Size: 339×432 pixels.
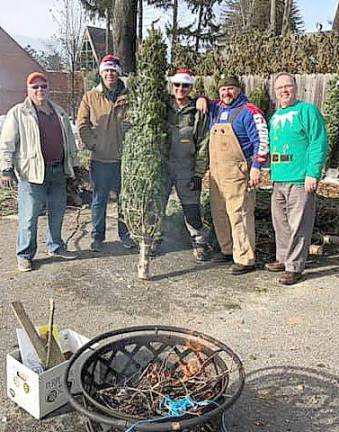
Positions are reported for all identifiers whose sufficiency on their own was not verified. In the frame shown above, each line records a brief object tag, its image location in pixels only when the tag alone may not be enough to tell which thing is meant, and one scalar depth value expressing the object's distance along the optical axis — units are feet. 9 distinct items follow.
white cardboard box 8.88
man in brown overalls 14.94
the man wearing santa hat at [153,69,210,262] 15.49
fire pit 6.90
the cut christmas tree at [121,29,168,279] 14.55
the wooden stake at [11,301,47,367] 9.37
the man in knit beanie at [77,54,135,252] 16.97
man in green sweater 14.30
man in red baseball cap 15.51
